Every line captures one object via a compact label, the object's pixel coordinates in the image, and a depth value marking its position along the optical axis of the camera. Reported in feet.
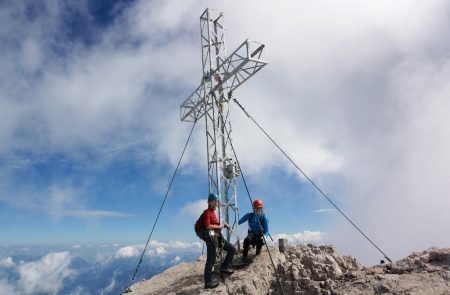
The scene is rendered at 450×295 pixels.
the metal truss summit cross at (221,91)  41.09
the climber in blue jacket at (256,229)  37.42
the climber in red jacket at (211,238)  33.19
